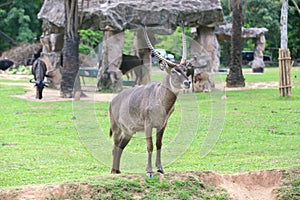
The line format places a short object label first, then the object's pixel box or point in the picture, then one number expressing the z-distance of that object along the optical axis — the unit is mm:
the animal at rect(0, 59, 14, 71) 37156
